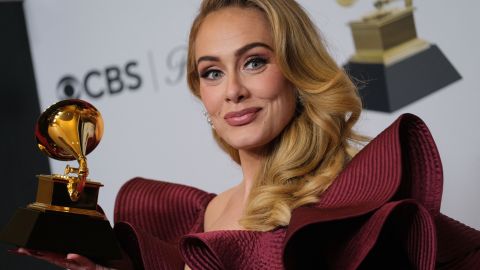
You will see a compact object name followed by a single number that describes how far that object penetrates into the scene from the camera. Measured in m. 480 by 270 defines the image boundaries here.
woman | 2.36
